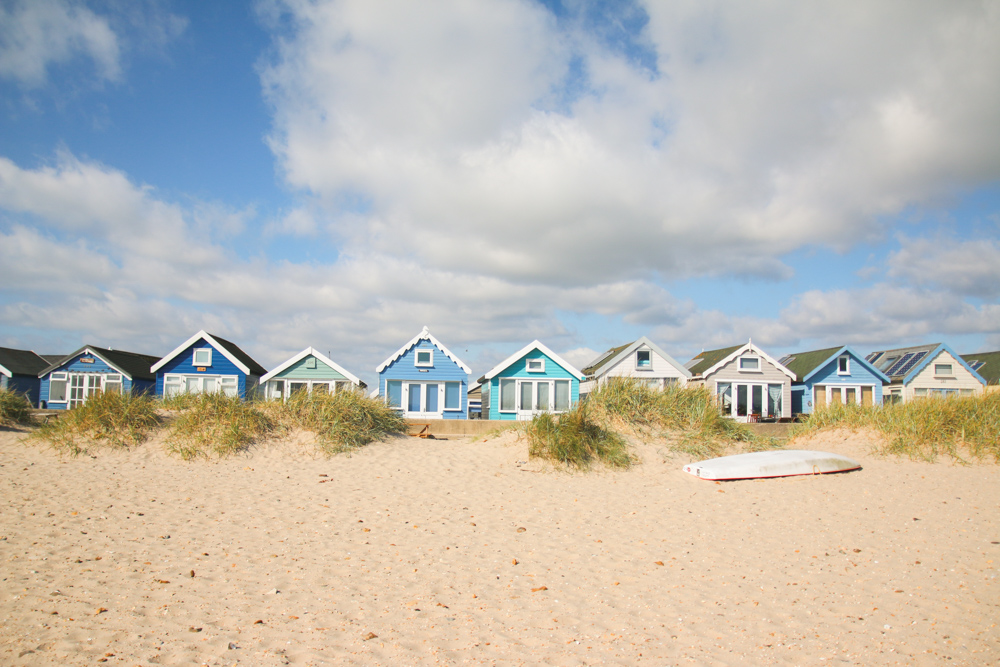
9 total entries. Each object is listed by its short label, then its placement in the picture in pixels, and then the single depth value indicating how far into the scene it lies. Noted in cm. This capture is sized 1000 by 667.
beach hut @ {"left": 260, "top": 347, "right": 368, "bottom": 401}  2895
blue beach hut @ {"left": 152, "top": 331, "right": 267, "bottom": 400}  2909
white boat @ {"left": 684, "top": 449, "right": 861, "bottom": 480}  1215
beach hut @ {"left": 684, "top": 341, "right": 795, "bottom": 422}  3112
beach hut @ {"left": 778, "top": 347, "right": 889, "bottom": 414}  3222
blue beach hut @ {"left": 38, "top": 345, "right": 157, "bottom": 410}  3092
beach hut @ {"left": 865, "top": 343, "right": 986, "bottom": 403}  3347
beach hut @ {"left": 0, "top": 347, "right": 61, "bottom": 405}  3269
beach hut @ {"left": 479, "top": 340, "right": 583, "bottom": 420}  2769
